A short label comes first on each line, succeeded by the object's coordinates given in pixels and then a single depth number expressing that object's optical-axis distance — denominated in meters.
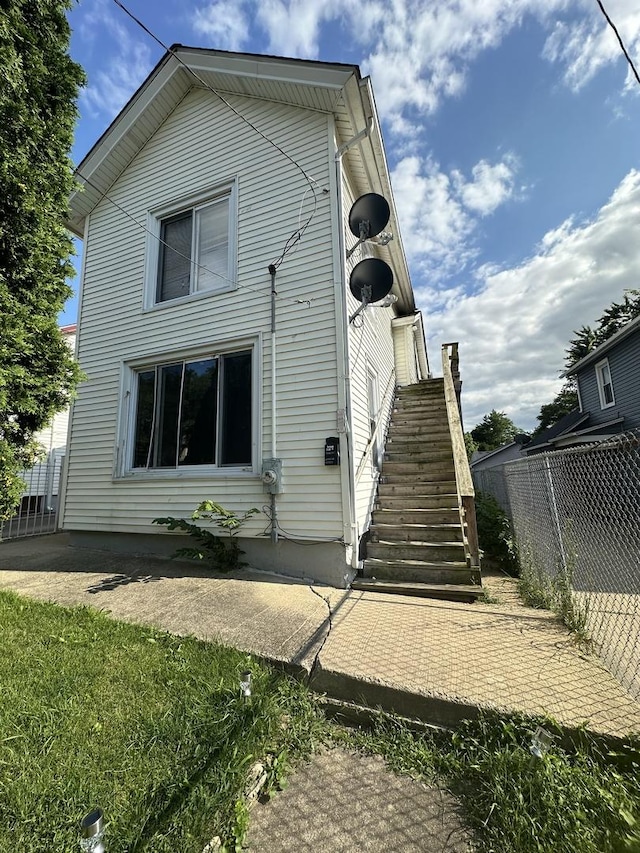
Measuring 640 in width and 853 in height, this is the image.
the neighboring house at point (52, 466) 11.02
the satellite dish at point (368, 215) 5.64
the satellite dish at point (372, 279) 5.60
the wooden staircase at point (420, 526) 4.31
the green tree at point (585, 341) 31.82
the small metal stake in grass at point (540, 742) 1.72
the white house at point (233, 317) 5.03
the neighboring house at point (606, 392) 13.29
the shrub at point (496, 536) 5.81
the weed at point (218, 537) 4.99
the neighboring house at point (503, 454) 27.50
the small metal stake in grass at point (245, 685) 2.20
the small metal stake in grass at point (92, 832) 1.24
